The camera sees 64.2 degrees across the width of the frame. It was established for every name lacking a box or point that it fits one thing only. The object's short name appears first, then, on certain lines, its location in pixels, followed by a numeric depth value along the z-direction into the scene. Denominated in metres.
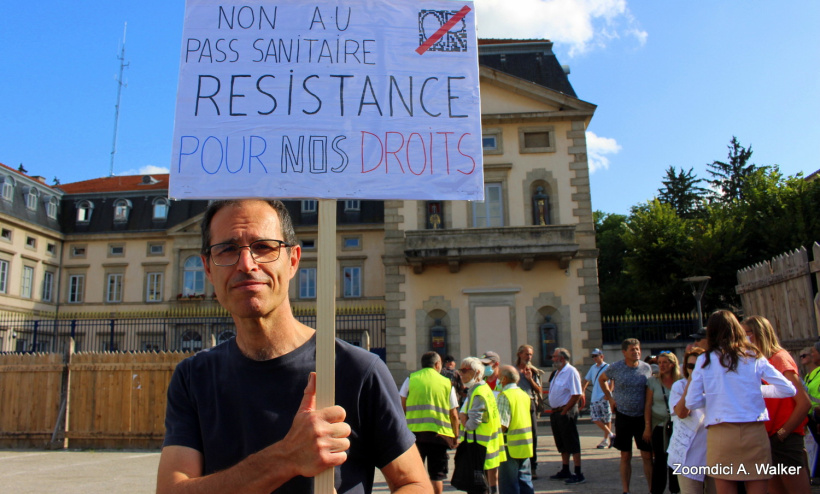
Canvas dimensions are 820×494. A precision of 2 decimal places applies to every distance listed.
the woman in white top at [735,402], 4.79
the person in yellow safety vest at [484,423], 6.77
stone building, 23.44
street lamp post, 17.51
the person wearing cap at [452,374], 11.24
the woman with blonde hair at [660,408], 7.48
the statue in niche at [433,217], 24.23
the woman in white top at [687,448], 5.52
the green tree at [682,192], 47.78
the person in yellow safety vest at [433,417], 7.84
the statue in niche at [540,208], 24.36
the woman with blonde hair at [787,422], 5.46
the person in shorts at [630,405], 7.82
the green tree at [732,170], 47.31
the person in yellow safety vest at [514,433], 7.16
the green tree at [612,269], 42.41
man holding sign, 2.29
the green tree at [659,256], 31.19
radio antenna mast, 48.31
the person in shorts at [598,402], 11.45
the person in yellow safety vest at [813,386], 6.73
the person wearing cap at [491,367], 8.73
